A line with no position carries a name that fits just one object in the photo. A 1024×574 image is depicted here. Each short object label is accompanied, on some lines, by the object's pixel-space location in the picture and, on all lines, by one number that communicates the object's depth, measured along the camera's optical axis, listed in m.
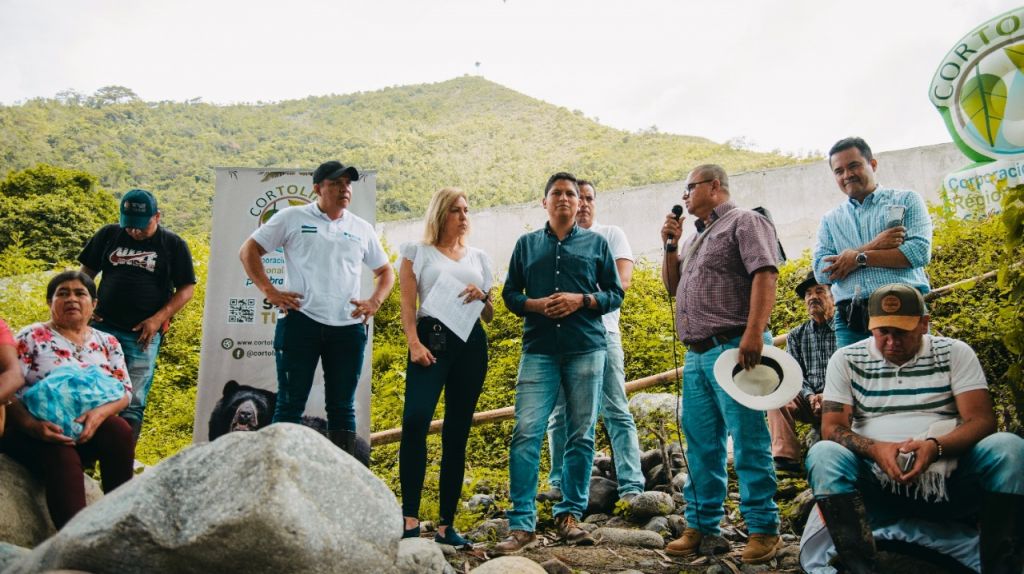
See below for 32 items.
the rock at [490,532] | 4.34
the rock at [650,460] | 5.52
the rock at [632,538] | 4.07
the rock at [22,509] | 3.39
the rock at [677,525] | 4.29
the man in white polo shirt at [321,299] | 4.21
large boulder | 2.47
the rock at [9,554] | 2.86
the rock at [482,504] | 5.18
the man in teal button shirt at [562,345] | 4.04
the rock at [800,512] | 4.20
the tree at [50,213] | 19.33
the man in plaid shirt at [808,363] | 4.96
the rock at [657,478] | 5.25
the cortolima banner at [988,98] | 8.05
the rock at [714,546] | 3.81
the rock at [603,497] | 4.88
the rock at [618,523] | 4.59
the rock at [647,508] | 4.57
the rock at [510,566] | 3.05
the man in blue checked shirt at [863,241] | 4.03
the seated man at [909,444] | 3.00
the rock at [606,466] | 5.43
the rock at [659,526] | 4.34
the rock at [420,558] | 3.10
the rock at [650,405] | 6.03
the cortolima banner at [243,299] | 5.49
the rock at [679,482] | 5.10
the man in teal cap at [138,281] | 4.64
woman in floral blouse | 3.55
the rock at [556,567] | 3.46
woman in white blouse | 3.97
